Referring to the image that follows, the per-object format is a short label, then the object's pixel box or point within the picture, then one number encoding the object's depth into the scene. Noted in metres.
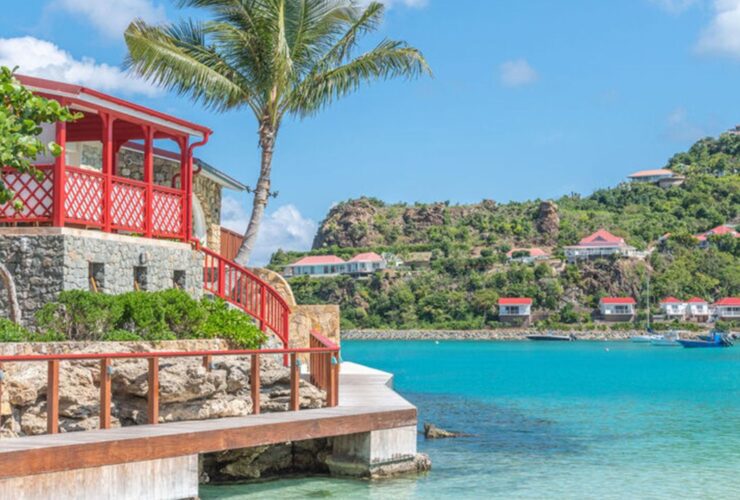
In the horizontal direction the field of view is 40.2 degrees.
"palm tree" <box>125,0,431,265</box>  23.05
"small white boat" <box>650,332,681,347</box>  115.25
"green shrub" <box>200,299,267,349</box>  16.86
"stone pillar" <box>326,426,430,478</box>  15.04
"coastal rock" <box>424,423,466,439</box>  22.09
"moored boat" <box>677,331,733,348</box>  107.81
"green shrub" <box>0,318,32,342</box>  14.27
